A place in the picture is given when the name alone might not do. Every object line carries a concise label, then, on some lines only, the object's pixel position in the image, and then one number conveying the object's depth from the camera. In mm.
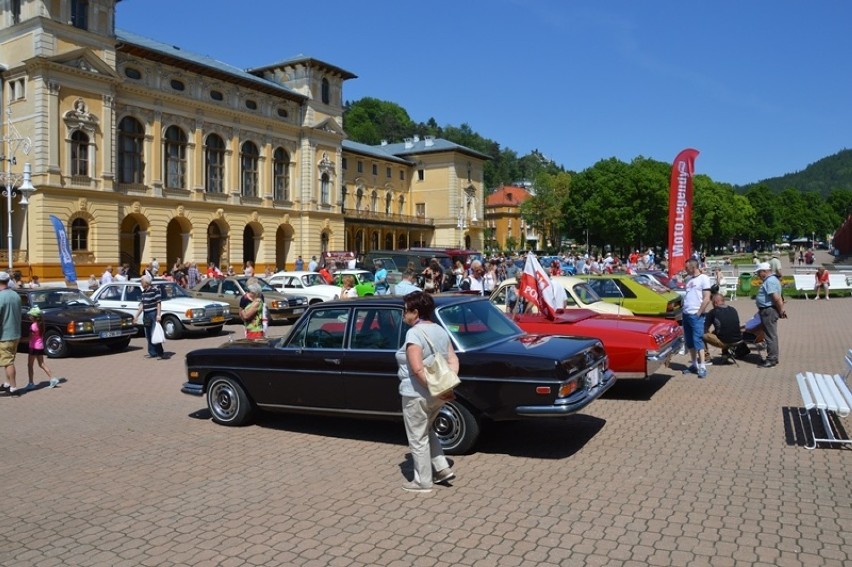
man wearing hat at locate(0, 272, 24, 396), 10359
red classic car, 9258
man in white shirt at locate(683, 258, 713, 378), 11469
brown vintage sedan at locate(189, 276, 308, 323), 20797
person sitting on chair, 12609
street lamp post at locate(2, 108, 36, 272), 33975
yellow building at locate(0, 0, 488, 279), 36156
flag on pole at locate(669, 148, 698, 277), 21094
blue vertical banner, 26994
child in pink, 10891
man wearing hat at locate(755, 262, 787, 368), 12038
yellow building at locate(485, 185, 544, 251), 113875
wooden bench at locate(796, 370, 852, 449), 6848
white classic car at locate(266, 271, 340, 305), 24188
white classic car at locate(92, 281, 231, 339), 18062
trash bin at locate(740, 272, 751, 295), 31453
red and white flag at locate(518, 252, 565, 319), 11125
